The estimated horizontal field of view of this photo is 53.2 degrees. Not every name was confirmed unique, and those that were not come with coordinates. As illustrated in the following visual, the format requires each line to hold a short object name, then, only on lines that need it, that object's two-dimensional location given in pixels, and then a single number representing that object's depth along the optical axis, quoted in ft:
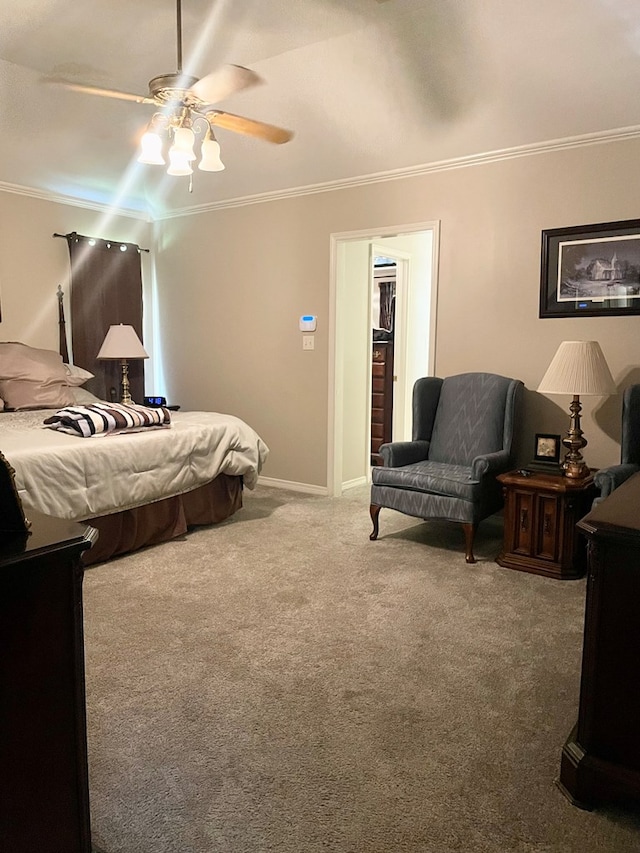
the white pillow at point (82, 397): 15.74
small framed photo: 12.42
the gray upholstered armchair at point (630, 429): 11.14
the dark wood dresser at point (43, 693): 3.89
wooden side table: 11.00
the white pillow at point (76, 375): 16.58
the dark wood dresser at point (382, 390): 20.51
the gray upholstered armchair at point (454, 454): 11.78
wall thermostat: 16.66
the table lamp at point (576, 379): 11.07
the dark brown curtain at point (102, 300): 17.93
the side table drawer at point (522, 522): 11.43
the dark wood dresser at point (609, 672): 5.28
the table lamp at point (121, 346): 16.88
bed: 10.40
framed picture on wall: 12.07
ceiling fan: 8.79
